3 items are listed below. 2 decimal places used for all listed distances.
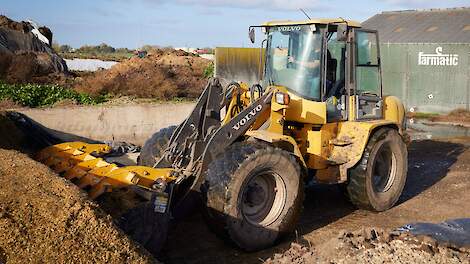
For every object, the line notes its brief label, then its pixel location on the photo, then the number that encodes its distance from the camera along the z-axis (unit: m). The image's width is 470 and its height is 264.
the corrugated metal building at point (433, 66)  17.22
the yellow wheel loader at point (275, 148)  5.66
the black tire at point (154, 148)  7.27
